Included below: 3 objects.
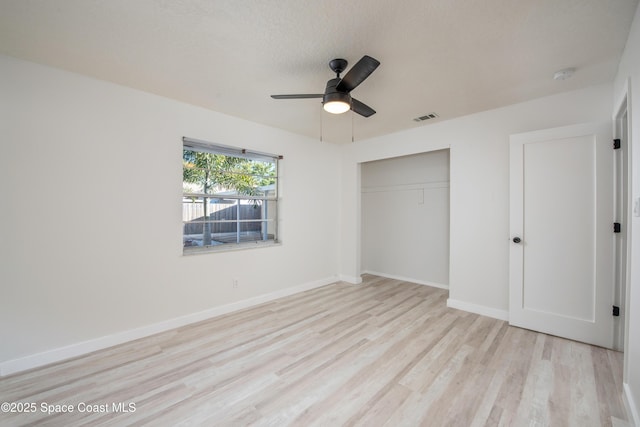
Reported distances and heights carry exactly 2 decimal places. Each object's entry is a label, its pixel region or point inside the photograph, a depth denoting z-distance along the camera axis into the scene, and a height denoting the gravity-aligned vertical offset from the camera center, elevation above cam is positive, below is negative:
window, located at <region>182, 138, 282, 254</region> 3.31 +0.20
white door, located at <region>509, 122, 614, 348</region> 2.63 -0.22
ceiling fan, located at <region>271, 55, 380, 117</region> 1.96 +1.03
